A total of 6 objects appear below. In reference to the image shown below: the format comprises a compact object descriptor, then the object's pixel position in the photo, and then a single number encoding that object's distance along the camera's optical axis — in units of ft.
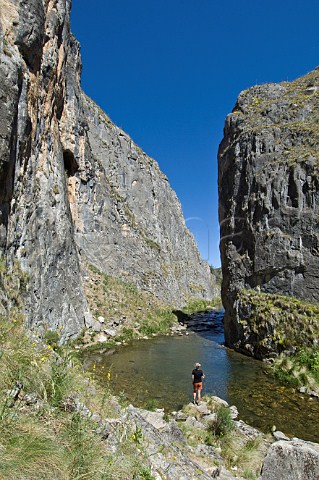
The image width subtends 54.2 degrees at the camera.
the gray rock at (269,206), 72.28
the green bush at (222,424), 29.86
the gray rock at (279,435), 31.11
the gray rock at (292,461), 15.15
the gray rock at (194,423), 31.62
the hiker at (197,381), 42.24
